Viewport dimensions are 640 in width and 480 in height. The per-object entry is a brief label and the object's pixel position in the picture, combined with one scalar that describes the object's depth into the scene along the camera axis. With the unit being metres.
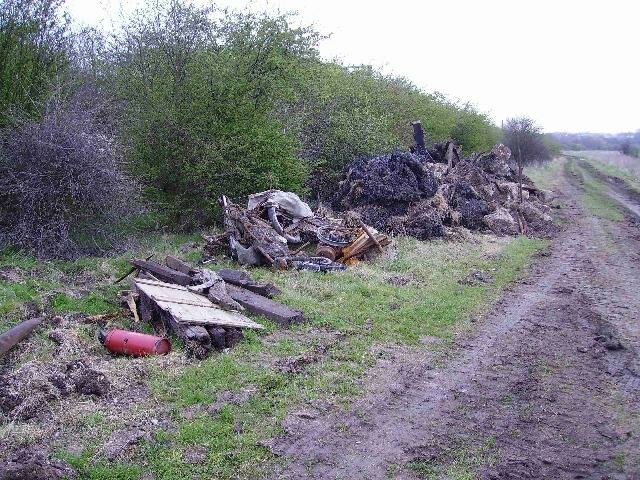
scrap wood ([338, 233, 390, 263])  12.30
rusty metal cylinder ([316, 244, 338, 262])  12.20
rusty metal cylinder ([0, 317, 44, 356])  6.84
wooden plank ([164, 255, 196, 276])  9.51
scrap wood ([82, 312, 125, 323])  8.00
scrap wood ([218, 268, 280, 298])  9.38
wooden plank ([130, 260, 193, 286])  9.15
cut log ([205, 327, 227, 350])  7.32
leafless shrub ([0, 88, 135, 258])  11.17
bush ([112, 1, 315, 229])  14.10
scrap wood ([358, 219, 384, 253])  12.53
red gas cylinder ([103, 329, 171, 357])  6.98
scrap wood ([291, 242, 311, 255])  12.25
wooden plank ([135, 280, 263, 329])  7.45
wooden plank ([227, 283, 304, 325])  8.22
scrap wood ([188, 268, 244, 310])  8.46
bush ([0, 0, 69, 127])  12.16
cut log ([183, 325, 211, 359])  7.01
